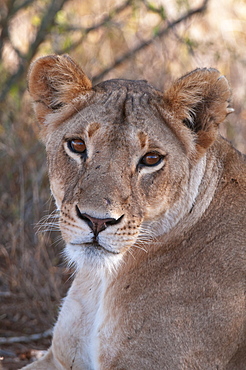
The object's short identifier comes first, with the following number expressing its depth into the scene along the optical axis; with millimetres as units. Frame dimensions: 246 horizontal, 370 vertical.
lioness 6738
